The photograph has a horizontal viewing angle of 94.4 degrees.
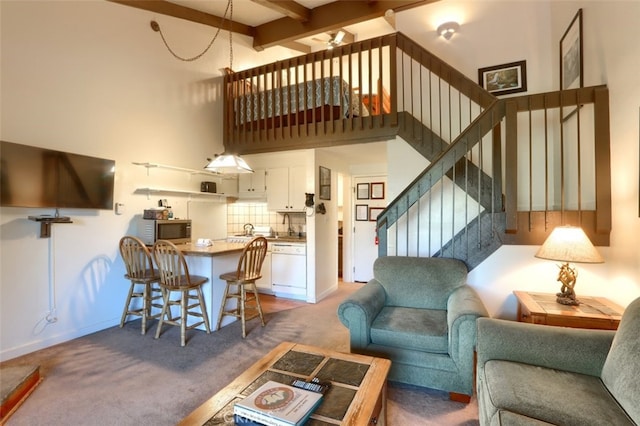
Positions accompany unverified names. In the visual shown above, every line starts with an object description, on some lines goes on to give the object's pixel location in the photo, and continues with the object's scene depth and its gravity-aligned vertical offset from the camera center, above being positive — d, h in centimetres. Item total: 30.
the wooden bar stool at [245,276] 304 -67
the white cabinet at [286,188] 466 +39
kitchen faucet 513 -10
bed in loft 377 +148
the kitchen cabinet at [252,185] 493 +47
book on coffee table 107 -74
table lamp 191 -27
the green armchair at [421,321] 188 -79
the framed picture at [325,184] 438 +44
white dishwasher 433 -85
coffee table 114 -78
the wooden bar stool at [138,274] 307 -66
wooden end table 186 -66
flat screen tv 243 +32
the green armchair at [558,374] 114 -76
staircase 238 +82
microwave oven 338 -21
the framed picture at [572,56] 257 +147
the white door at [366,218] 521 -10
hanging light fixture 297 +49
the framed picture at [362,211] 528 +2
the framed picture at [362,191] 529 +38
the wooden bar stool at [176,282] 279 -69
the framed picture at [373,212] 520 +1
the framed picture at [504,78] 351 +163
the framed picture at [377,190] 520 +39
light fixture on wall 370 +232
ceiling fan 543 +334
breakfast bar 309 -60
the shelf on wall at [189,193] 361 +27
